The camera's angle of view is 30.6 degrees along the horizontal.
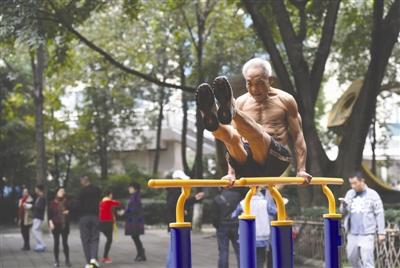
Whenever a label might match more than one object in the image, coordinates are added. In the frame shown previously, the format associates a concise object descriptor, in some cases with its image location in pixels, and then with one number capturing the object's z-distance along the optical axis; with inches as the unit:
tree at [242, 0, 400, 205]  608.4
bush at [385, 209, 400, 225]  491.9
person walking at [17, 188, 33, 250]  709.3
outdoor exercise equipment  201.3
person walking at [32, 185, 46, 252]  697.6
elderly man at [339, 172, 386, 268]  406.3
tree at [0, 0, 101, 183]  536.1
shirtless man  198.8
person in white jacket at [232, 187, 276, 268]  395.9
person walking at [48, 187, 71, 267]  557.6
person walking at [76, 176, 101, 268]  524.1
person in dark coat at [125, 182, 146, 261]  575.2
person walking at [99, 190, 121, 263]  580.4
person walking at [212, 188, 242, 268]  426.0
